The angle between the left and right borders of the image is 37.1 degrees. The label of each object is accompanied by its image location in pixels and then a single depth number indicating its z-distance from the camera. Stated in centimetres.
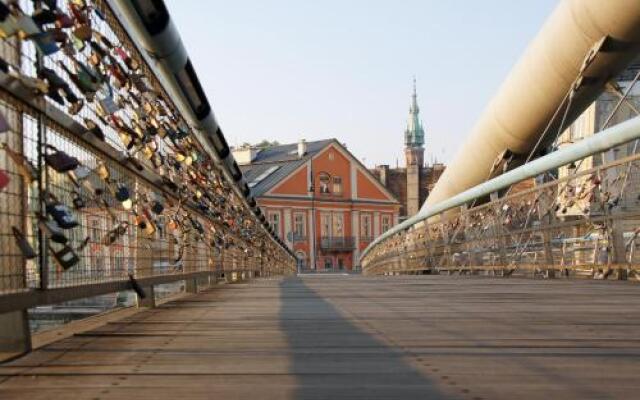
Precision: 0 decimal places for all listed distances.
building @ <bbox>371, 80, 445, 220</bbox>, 9731
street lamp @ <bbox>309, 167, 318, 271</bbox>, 7294
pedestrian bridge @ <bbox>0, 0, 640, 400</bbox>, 266
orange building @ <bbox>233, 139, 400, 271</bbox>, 7256
